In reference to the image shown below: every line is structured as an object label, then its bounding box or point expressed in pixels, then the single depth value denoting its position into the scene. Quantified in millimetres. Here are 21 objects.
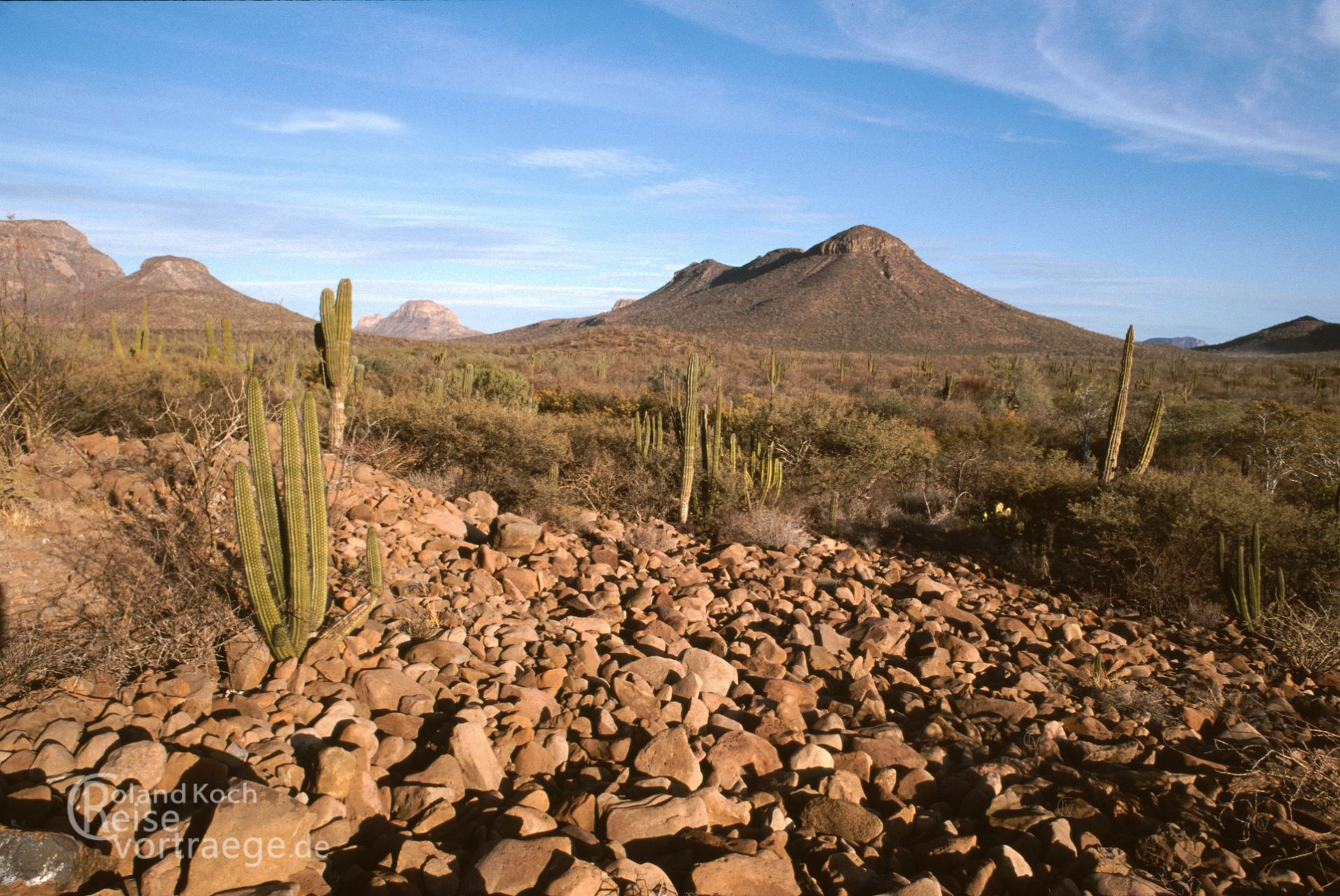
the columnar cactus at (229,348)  15250
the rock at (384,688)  3988
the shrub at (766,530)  8273
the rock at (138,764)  2949
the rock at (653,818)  3166
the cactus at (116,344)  14499
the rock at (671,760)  3697
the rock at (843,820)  3424
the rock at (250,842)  2514
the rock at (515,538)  6773
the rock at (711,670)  4793
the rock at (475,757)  3441
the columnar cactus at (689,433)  9219
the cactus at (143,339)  15523
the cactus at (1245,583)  6625
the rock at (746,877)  2846
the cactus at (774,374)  26761
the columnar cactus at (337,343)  9250
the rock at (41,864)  2350
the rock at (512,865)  2650
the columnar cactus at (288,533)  4105
